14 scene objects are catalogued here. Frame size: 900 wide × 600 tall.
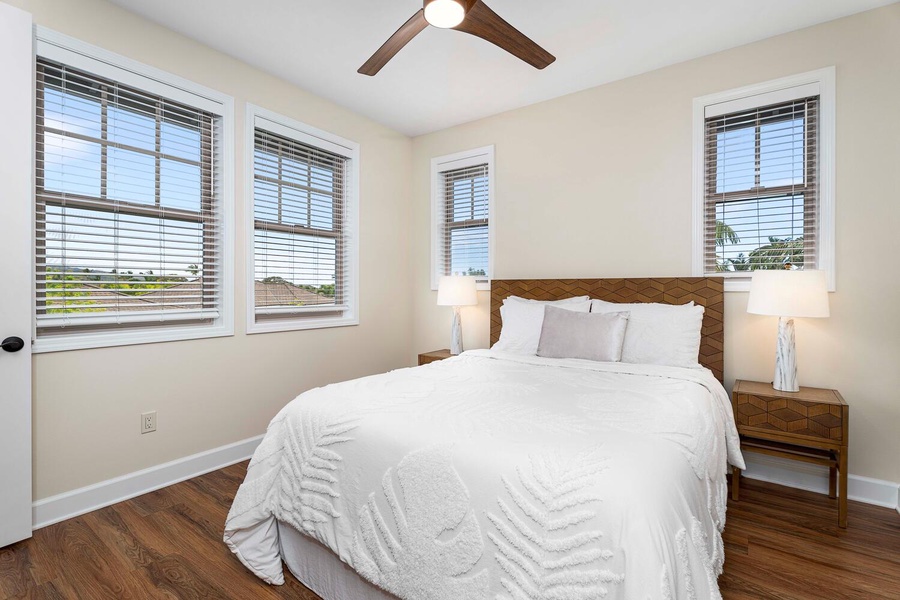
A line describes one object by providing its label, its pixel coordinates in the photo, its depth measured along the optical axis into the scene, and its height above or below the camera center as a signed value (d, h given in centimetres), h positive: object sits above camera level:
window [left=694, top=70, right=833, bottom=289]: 266 +74
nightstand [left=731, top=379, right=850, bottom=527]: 223 -67
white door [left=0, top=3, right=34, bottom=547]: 202 +13
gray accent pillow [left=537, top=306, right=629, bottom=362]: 268 -24
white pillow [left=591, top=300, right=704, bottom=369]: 264 -23
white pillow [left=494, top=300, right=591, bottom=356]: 308 -20
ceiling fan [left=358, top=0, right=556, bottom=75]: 191 +124
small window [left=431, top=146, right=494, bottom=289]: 406 +79
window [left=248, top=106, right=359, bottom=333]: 326 +57
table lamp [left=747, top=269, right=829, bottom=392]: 235 -2
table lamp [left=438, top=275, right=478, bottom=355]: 376 +3
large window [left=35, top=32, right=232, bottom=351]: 229 +53
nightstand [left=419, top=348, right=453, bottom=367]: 379 -51
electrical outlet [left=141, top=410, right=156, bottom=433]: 260 -73
